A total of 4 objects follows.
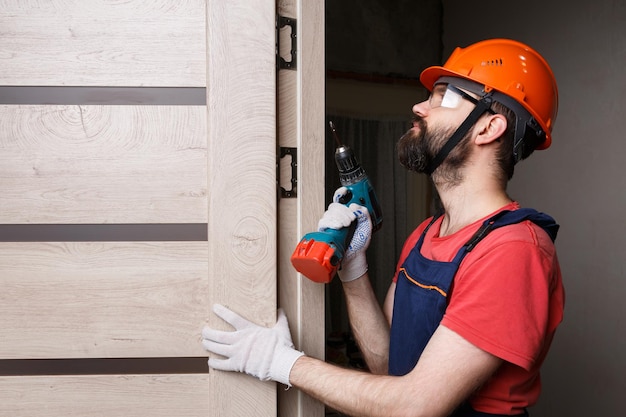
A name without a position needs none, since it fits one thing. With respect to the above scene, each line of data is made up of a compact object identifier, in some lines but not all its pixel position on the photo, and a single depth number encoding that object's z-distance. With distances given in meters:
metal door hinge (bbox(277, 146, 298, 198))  1.44
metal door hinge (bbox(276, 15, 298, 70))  1.41
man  1.19
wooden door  1.35
